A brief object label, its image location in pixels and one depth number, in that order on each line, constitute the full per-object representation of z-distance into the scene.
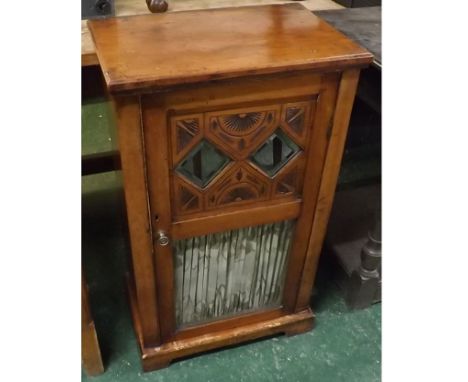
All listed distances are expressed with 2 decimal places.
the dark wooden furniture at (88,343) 1.18
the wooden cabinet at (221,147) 0.90
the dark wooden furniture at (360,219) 1.24
